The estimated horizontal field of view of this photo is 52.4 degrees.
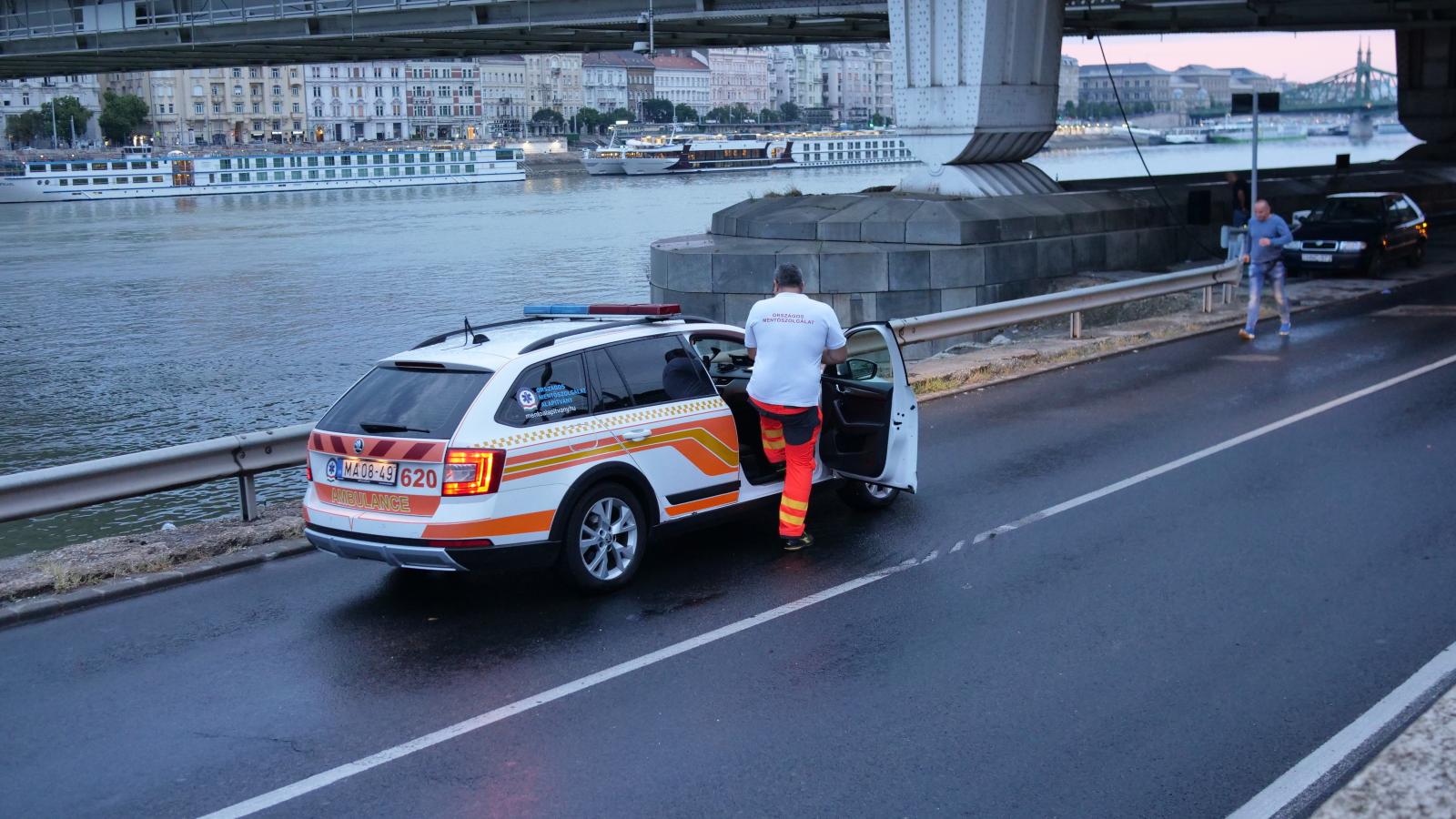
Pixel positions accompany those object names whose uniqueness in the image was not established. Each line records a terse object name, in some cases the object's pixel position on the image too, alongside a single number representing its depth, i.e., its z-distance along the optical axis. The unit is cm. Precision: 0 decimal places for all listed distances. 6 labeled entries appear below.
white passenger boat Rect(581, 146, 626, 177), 10938
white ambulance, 725
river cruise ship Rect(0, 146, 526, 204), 9069
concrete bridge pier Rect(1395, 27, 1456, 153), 4578
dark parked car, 2370
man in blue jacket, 1672
